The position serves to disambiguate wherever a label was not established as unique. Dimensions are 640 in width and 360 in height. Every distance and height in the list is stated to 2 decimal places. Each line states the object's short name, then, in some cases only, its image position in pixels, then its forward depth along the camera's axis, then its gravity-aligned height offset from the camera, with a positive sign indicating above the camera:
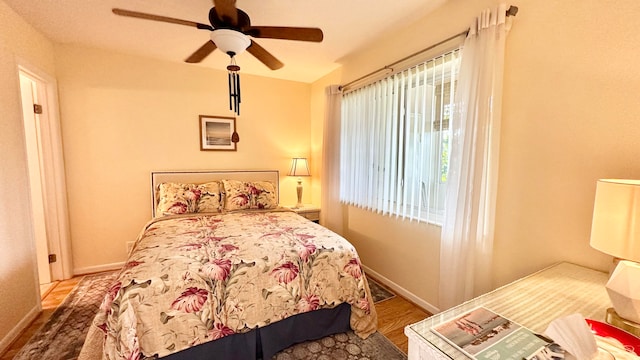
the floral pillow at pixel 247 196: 2.99 -0.45
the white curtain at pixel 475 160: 1.63 -0.01
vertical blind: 2.09 +0.17
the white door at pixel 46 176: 2.54 -0.21
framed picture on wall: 3.33 +0.32
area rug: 1.71 -1.30
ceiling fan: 1.52 +0.81
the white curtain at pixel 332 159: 3.23 -0.02
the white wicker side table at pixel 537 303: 0.82 -0.57
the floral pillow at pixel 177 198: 2.74 -0.45
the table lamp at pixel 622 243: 0.84 -0.28
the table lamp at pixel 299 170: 3.73 -0.18
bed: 1.33 -0.80
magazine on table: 0.75 -0.56
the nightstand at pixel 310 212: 3.48 -0.74
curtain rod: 1.57 +0.88
